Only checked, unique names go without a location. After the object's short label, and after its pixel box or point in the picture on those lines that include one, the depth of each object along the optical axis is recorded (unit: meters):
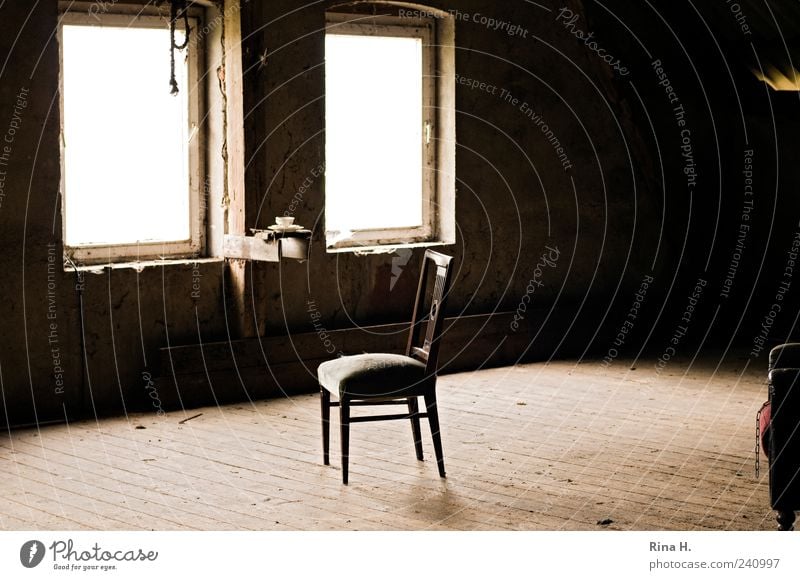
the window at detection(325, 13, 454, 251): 6.55
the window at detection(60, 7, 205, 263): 5.65
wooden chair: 4.43
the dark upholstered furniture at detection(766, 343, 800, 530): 3.45
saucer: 5.73
